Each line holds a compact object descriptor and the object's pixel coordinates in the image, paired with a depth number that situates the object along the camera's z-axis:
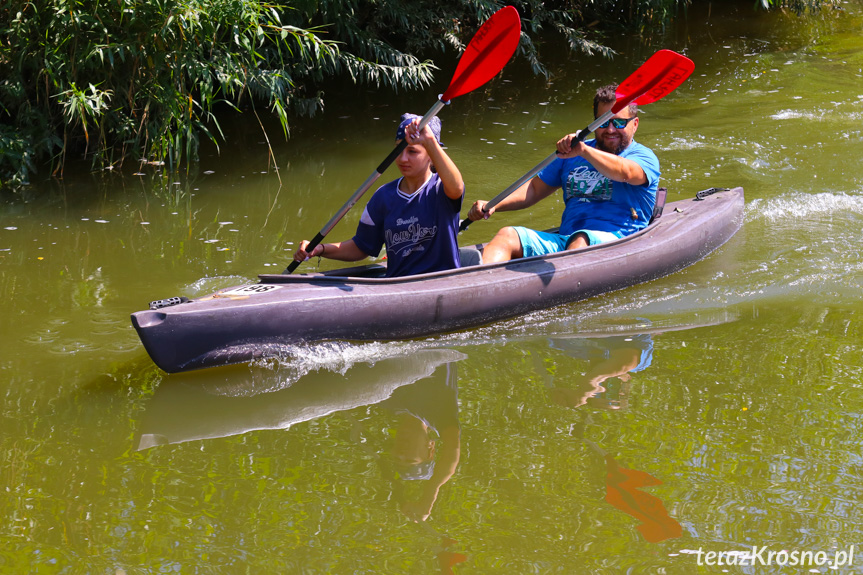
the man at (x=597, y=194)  9.42
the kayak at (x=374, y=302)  7.50
